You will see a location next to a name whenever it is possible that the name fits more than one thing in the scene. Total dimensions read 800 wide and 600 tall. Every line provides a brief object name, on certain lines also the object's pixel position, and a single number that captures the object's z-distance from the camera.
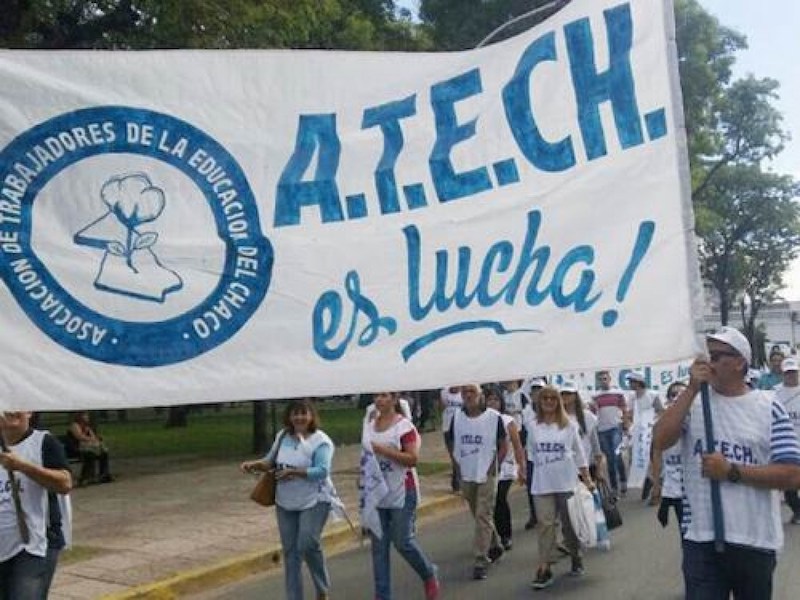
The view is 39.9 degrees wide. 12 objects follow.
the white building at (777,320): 61.09
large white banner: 3.72
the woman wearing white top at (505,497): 10.51
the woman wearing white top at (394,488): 7.61
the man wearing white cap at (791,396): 11.60
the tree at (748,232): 49.56
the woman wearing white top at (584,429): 10.13
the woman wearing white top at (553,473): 8.73
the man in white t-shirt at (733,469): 4.29
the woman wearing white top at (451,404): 14.34
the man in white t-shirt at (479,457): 9.27
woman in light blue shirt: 7.16
